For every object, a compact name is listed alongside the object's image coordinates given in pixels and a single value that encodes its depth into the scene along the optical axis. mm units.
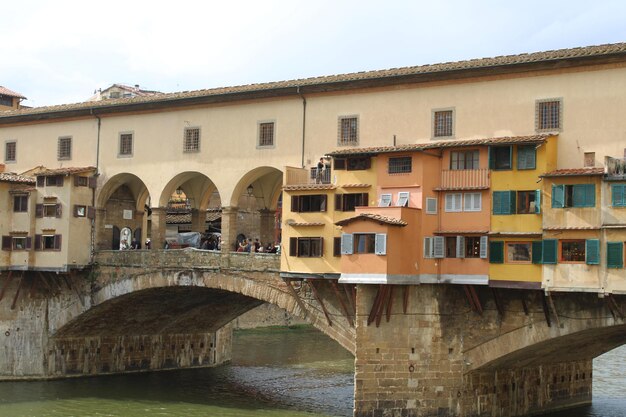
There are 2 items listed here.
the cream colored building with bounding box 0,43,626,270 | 31359
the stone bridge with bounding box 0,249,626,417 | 32031
